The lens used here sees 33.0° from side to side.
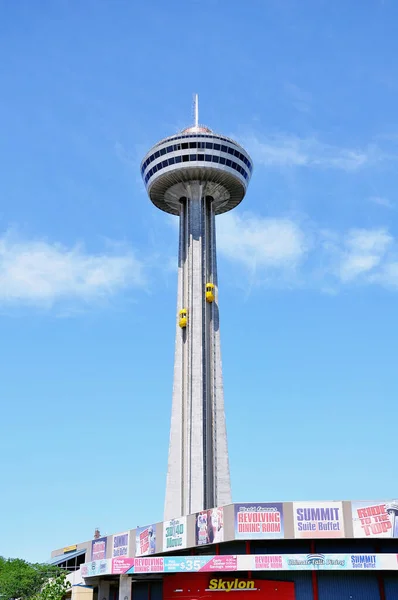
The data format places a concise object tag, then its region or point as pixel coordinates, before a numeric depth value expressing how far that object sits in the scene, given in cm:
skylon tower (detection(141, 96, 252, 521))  10031
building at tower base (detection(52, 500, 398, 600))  5819
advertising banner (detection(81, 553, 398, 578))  5697
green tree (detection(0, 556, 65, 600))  9119
